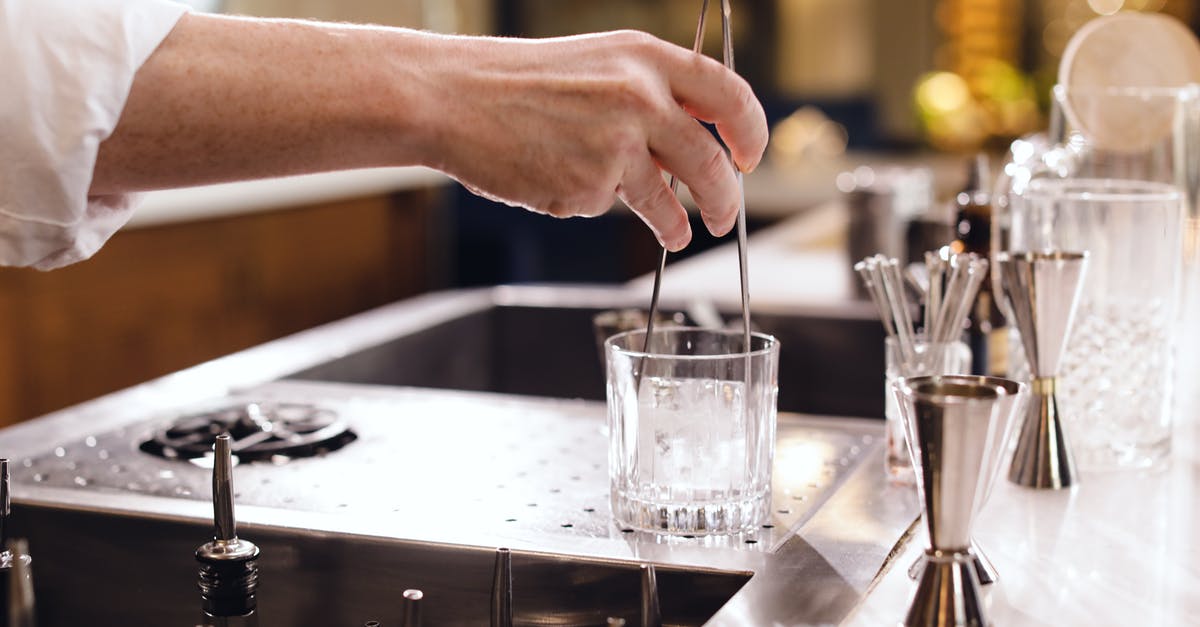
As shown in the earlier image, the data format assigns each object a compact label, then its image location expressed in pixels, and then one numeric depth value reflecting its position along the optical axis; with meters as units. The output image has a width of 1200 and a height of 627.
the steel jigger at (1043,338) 0.98
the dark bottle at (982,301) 1.28
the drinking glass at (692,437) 0.87
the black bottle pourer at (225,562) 0.85
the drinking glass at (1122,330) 1.13
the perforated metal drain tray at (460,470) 0.96
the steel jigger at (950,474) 0.68
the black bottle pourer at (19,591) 0.65
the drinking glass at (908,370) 1.04
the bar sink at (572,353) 1.86
